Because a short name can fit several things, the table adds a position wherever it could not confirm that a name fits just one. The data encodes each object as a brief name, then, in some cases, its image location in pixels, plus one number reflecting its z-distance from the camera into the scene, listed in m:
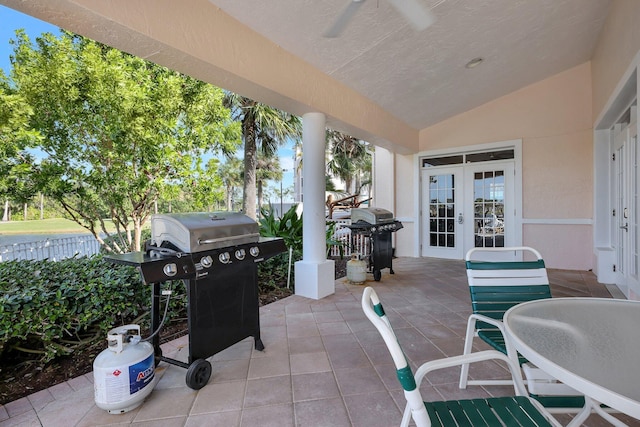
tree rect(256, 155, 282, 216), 19.91
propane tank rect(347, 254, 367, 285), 4.51
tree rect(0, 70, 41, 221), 3.43
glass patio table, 0.88
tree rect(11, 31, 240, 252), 3.98
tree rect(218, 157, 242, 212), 23.89
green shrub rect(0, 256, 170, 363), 2.13
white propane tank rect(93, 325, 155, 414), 1.67
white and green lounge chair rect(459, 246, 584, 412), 1.94
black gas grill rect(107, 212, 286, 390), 1.88
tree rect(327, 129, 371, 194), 14.57
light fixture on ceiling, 4.25
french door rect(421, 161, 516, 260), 5.93
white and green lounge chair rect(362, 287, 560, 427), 1.02
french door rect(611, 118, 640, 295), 3.49
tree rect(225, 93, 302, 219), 8.82
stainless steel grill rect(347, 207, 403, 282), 4.64
